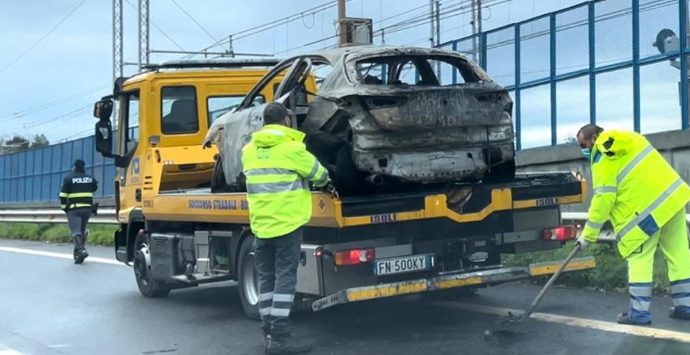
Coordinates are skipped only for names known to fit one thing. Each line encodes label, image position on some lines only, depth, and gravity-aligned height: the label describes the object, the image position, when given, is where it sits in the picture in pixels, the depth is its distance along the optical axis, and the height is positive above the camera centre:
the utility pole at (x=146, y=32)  37.05 +7.40
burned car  6.84 +0.67
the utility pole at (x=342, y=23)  28.23 +5.85
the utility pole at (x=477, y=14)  28.64 +6.43
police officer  15.67 +0.18
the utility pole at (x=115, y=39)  39.03 +7.42
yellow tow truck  6.74 -0.12
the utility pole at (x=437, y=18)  29.52 +6.34
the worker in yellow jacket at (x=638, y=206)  6.80 -0.05
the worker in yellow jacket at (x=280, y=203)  6.59 +0.01
